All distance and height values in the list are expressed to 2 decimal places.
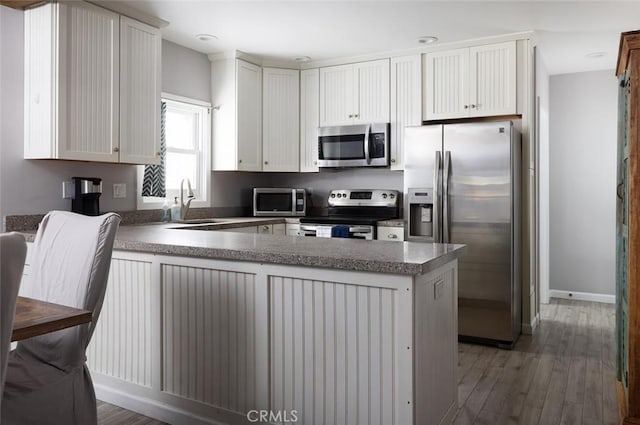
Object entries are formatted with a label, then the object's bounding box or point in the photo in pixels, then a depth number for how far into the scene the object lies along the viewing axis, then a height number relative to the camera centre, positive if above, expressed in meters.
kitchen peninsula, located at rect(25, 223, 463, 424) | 1.82 -0.50
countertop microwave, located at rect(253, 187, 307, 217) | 4.79 +0.08
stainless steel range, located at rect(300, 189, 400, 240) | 4.16 -0.03
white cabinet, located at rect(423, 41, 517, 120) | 3.91 +1.06
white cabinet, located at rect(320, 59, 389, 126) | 4.45 +1.09
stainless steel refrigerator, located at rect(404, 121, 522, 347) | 3.53 -0.01
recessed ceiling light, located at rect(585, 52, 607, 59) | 4.38 +1.41
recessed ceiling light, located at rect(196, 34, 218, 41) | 3.95 +1.40
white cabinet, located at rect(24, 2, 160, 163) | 2.96 +0.80
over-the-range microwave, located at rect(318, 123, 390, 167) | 4.44 +0.60
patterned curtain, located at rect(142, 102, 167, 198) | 3.94 +0.27
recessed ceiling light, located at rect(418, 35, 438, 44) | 3.95 +1.39
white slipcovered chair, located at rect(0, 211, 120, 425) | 1.65 -0.50
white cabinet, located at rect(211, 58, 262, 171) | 4.45 +0.88
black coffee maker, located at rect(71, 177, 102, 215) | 3.28 +0.09
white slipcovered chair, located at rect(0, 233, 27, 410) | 1.01 -0.14
